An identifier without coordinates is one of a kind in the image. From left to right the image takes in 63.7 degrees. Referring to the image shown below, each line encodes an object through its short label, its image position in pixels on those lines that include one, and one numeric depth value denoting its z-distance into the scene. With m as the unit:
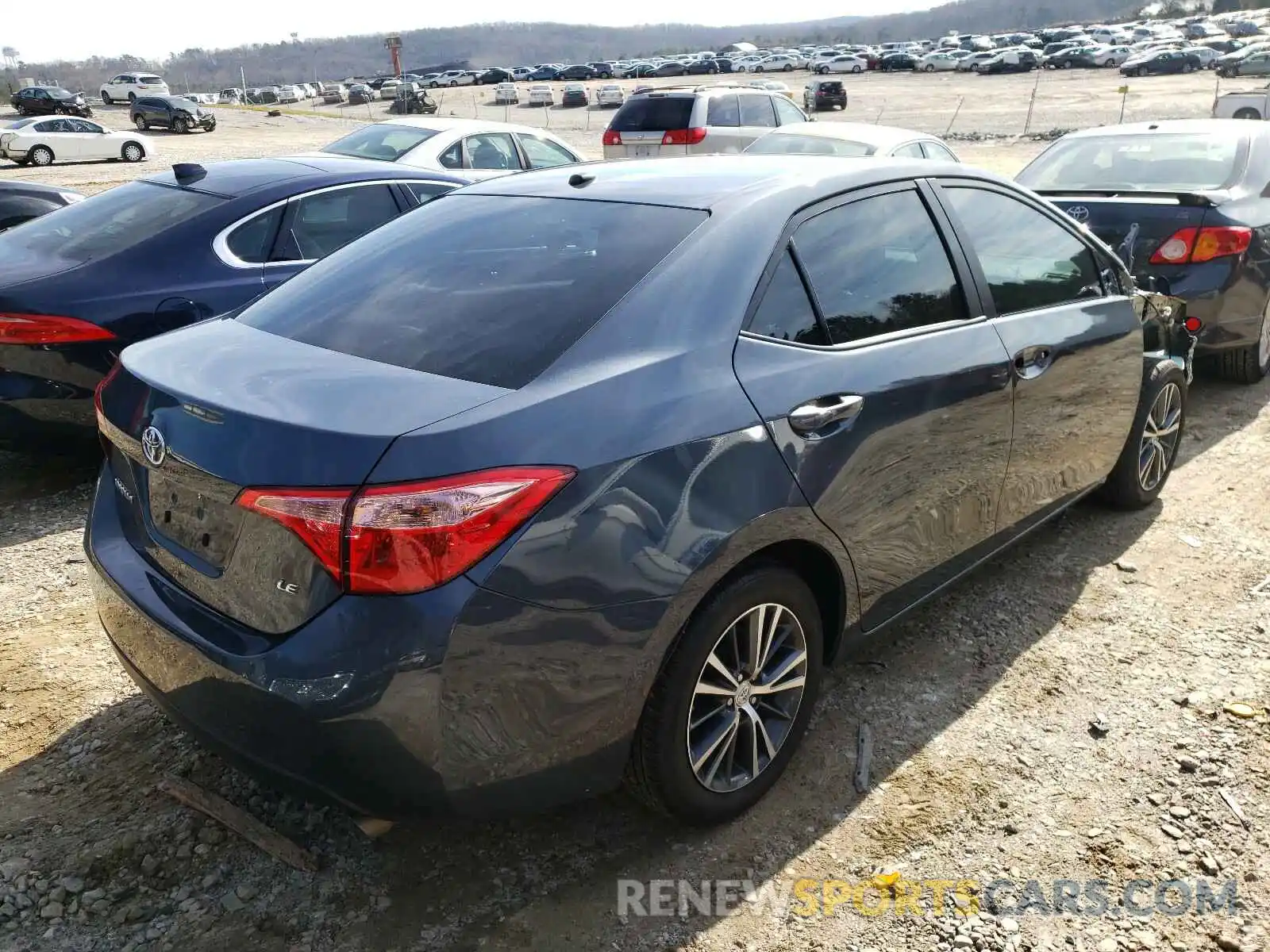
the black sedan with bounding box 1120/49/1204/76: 55.38
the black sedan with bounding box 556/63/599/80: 90.51
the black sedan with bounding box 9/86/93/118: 46.03
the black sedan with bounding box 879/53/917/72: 74.21
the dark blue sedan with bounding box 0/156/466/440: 4.71
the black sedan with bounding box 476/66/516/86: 87.69
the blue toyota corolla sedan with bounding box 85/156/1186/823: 2.09
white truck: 20.00
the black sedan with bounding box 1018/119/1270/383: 6.14
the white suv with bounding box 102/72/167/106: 62.06
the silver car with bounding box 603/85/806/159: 14.41
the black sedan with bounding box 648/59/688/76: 84.06
